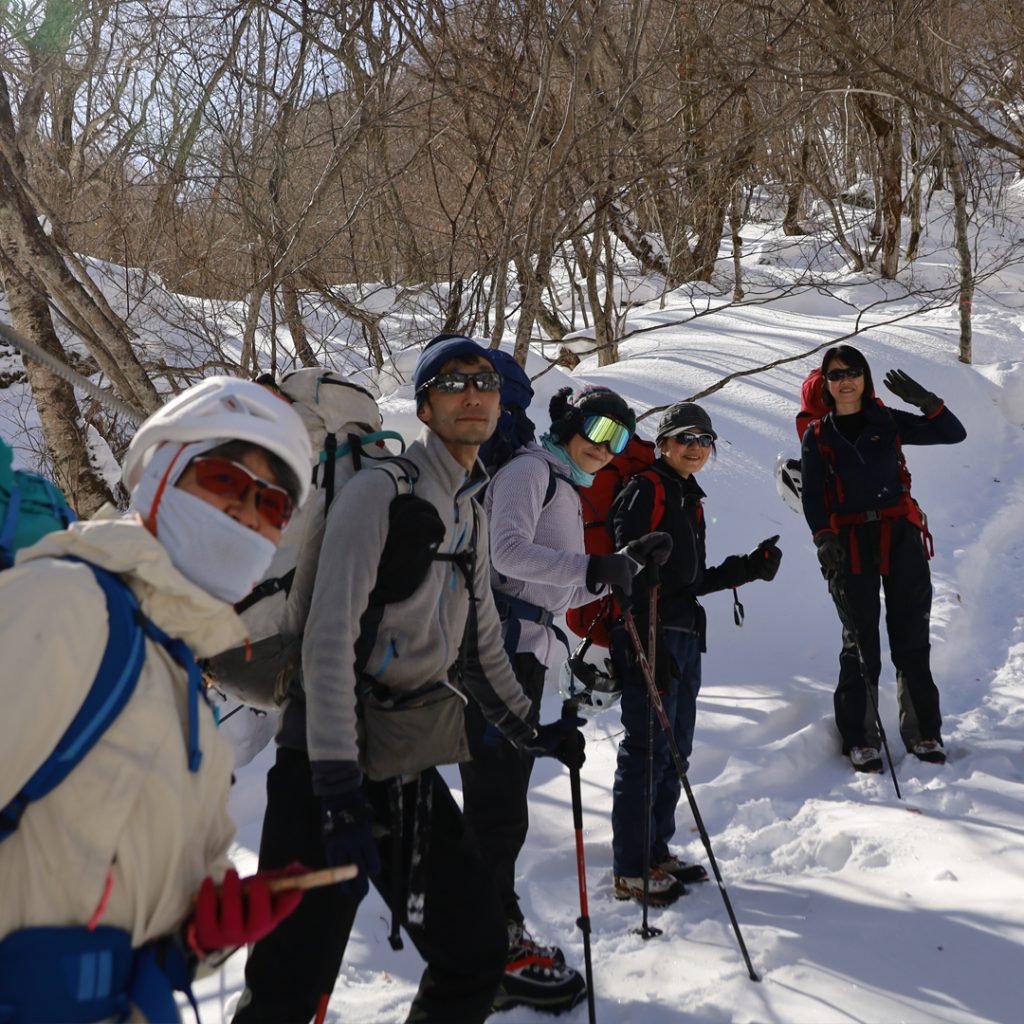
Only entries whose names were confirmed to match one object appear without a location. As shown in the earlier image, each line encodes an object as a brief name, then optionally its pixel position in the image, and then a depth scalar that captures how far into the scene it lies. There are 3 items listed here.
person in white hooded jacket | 1.28
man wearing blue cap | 2.15
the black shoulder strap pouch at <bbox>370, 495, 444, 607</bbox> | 2.32
